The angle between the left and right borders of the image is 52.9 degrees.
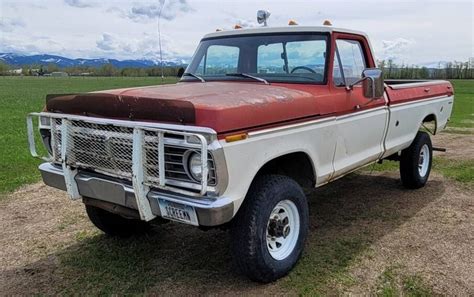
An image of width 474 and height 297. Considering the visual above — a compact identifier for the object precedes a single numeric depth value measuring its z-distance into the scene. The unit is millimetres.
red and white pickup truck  3243
